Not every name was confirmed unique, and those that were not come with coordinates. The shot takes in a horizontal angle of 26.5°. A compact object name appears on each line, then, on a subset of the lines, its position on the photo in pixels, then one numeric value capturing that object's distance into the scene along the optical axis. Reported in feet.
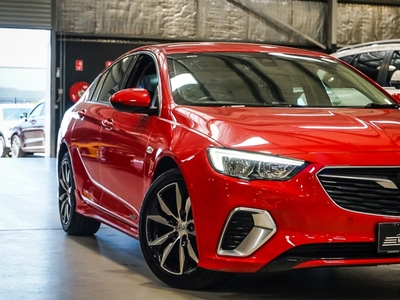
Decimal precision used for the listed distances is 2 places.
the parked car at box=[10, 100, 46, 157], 60.49
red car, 12.59
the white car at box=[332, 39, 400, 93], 31.60
